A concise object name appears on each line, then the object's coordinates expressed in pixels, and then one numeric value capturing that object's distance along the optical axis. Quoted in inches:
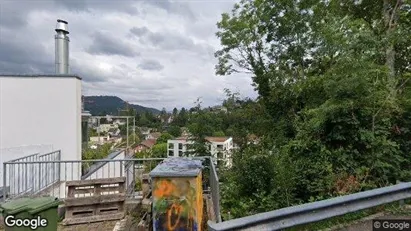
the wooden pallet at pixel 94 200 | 250.7
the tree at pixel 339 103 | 305.3
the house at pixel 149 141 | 2245.3
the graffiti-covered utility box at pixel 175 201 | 192.7
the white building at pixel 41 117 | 384.5
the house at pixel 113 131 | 2613.2
